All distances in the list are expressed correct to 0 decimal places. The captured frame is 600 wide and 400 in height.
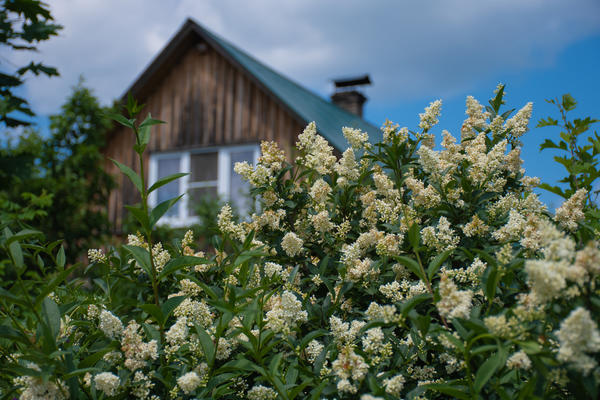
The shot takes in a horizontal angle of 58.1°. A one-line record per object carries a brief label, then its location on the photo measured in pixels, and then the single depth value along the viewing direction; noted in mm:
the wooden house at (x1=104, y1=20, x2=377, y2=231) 11820
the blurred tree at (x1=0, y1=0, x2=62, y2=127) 4395
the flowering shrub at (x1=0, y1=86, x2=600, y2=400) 1291
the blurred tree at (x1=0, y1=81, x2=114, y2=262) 9352
